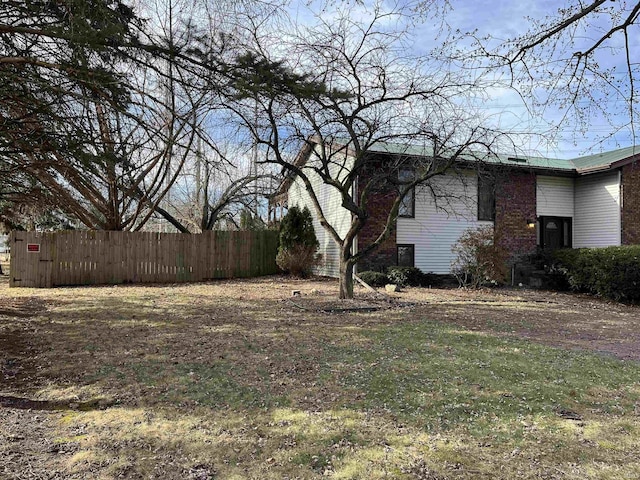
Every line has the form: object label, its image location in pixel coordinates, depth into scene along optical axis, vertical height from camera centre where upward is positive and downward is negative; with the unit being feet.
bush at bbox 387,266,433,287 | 42.86 -2.28
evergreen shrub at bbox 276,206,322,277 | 50.11 +1.00
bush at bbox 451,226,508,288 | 42.16 -0.46
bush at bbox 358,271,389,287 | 41.32 -2.33
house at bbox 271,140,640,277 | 46.16 +4.60
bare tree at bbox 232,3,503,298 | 26.17 +8.31
